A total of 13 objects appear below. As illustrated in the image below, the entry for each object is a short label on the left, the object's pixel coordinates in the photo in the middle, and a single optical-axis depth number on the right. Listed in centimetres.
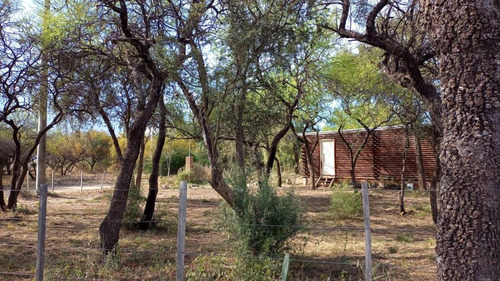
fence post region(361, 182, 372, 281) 484
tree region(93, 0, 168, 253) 725
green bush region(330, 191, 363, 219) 1239
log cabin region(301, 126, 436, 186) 2256
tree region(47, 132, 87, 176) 3704
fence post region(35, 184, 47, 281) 483
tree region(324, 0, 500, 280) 320
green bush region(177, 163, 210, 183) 2918
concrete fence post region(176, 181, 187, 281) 463
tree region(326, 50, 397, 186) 1333
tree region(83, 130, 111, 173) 4205
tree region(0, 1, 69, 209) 1146
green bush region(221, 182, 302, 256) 627
